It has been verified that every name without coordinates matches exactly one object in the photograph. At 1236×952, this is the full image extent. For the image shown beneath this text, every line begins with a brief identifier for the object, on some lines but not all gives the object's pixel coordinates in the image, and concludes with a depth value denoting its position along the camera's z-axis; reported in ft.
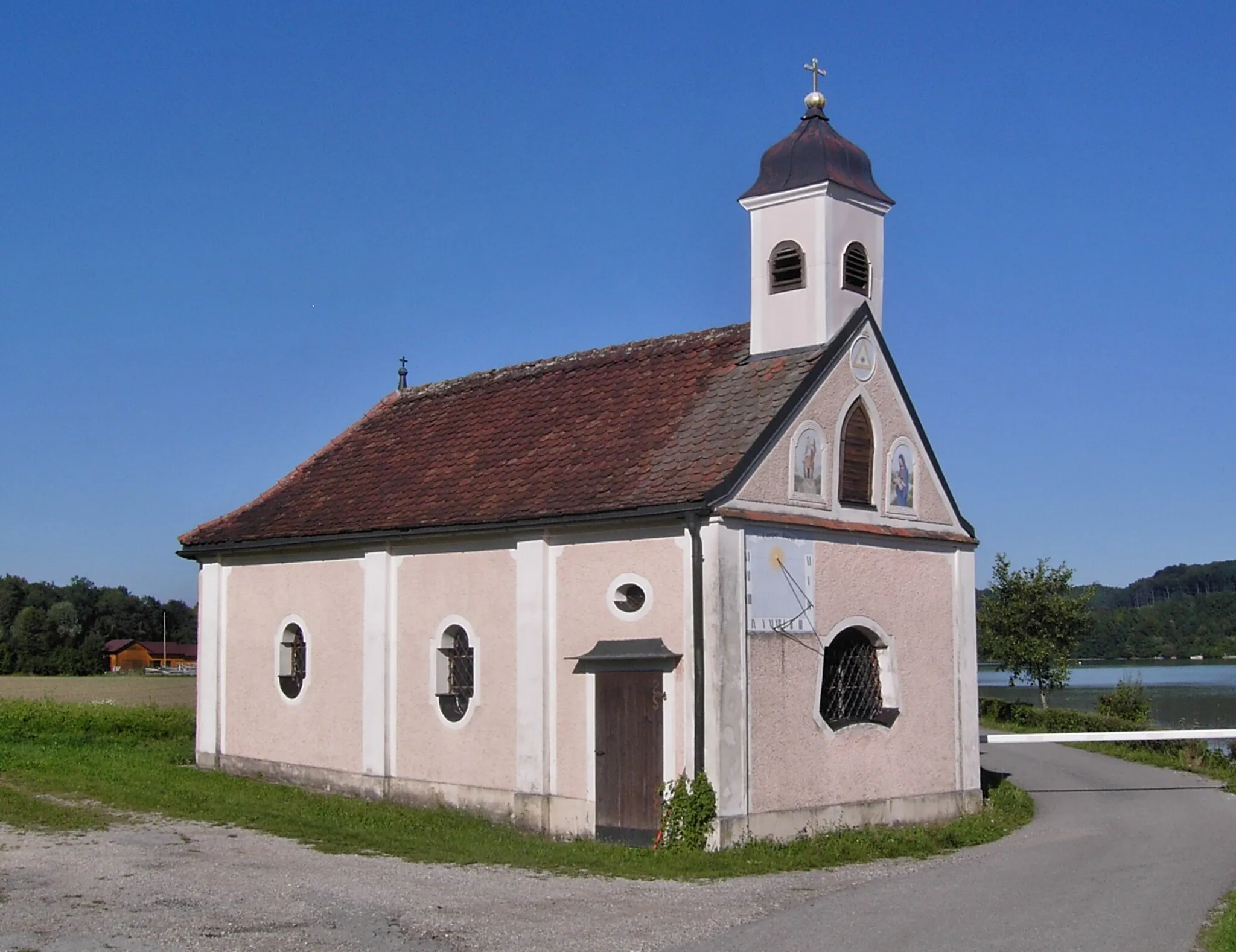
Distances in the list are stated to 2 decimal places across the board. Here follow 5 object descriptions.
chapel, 52.95
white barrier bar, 67.21
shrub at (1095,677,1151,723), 106.42
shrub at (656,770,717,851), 50.06
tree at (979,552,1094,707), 130.62
